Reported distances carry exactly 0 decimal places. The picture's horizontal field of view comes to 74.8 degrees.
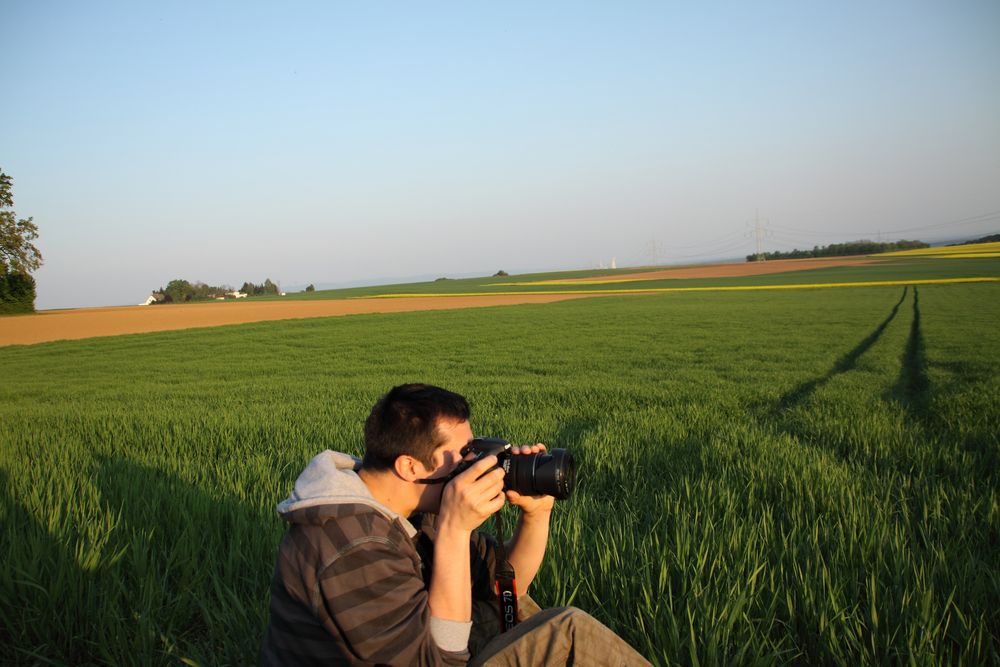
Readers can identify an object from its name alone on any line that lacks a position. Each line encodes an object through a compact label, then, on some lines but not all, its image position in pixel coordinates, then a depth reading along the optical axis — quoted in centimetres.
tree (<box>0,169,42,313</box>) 4625
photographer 154
